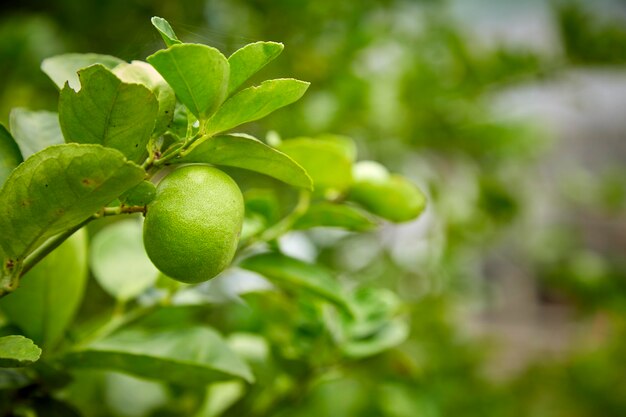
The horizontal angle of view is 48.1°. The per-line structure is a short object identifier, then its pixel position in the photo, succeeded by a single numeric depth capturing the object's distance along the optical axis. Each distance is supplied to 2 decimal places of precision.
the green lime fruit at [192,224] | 0.29
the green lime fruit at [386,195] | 0.47
